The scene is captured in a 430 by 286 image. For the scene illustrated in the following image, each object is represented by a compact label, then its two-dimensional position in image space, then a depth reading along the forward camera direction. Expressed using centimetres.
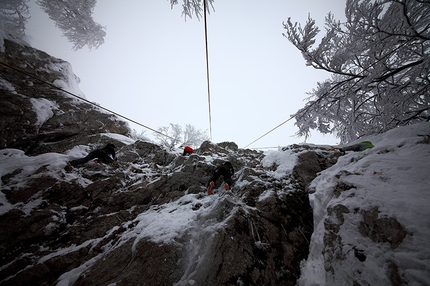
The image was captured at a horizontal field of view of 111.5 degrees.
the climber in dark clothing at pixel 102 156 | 470
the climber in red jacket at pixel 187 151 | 659
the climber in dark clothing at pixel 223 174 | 458
